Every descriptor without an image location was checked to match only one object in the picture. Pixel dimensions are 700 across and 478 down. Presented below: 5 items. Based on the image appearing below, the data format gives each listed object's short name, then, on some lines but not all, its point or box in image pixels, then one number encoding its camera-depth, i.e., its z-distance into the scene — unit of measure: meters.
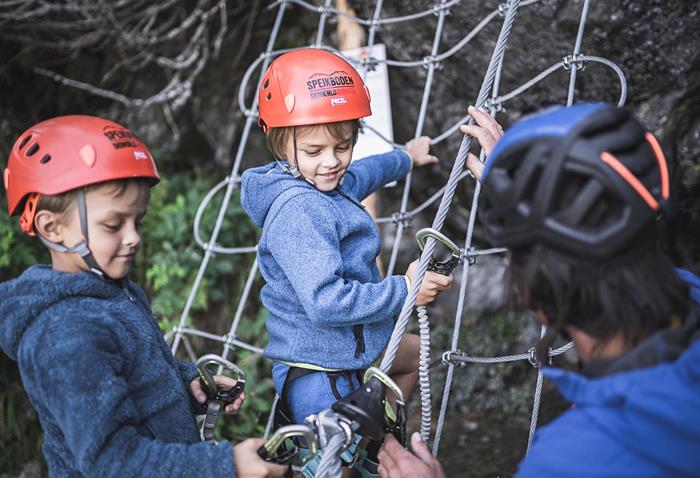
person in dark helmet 1.05
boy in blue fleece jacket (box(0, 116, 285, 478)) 1.37
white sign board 3.18
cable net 1.60
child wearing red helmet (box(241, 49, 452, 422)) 1.81
